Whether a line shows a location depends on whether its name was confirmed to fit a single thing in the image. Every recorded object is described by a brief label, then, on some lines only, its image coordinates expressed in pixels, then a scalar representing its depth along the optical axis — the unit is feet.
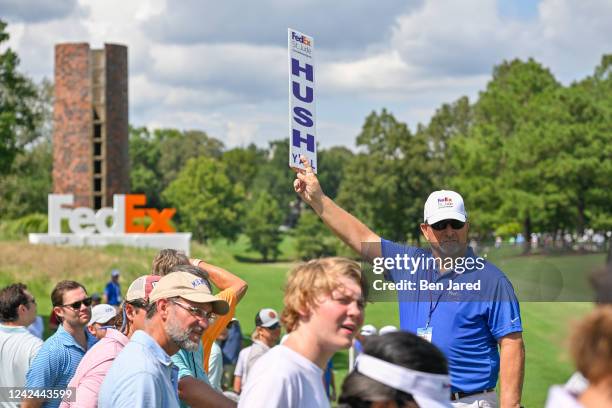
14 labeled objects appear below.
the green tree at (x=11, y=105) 110.73
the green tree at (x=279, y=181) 463.42
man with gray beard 13.10
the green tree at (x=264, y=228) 353.51
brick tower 161.48
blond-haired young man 11.38
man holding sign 17.10
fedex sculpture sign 154.81
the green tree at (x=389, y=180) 285.43
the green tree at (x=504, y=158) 204.33
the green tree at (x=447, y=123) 367.86
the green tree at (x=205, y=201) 344.69
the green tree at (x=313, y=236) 317.83
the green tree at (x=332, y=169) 505.66
